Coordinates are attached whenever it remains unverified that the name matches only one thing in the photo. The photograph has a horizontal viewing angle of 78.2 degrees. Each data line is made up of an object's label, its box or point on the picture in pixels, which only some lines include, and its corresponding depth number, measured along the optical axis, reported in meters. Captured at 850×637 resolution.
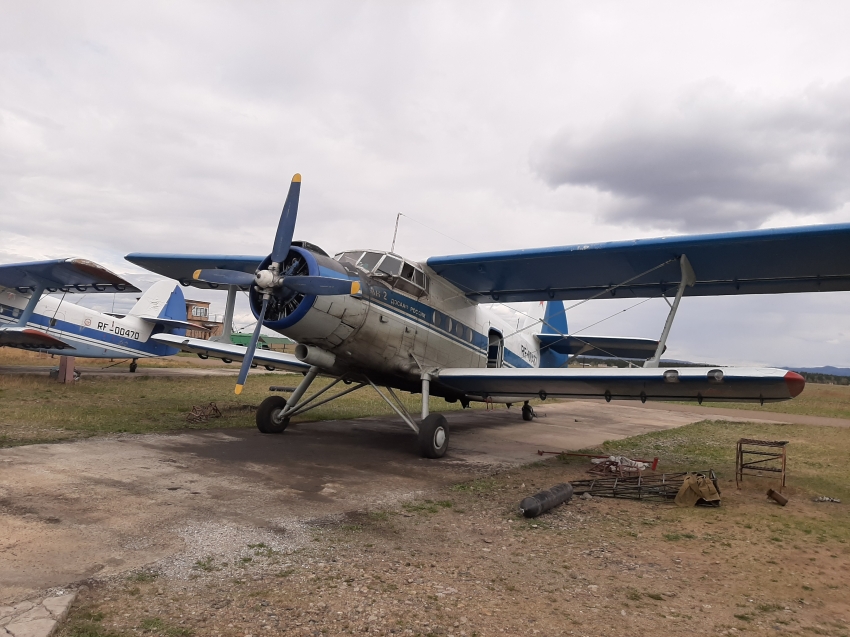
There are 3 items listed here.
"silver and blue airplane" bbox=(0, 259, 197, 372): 18.27
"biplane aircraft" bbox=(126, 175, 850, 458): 8.20
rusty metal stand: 7.79
